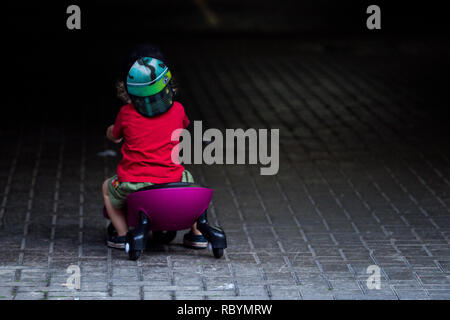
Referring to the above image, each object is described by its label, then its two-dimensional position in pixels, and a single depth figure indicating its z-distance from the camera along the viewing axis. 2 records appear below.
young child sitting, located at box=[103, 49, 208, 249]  10.45
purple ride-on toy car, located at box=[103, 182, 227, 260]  10.33
